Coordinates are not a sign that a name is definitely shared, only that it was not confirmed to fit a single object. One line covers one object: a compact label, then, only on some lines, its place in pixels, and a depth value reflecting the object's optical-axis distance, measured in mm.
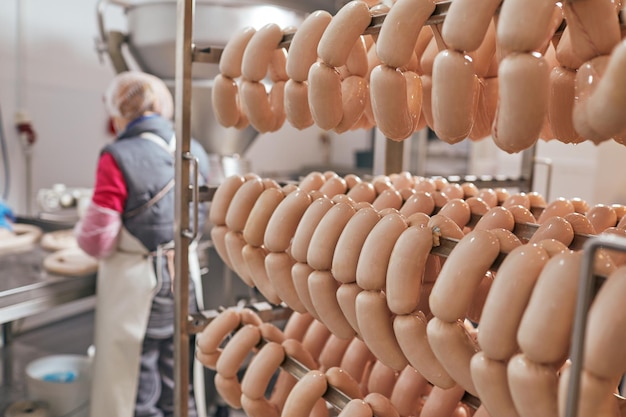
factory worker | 1744
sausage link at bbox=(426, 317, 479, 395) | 621
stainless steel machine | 2121
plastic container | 1818
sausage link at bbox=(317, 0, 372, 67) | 729
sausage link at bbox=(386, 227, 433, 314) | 672
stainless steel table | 1545
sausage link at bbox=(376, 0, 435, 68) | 650
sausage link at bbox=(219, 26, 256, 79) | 957
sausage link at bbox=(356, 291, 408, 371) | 720
